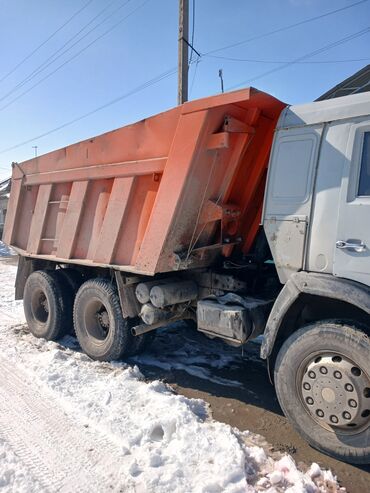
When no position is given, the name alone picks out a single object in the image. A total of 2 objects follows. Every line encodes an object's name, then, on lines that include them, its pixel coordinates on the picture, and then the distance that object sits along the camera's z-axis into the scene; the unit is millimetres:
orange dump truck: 3119
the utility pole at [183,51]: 10023
